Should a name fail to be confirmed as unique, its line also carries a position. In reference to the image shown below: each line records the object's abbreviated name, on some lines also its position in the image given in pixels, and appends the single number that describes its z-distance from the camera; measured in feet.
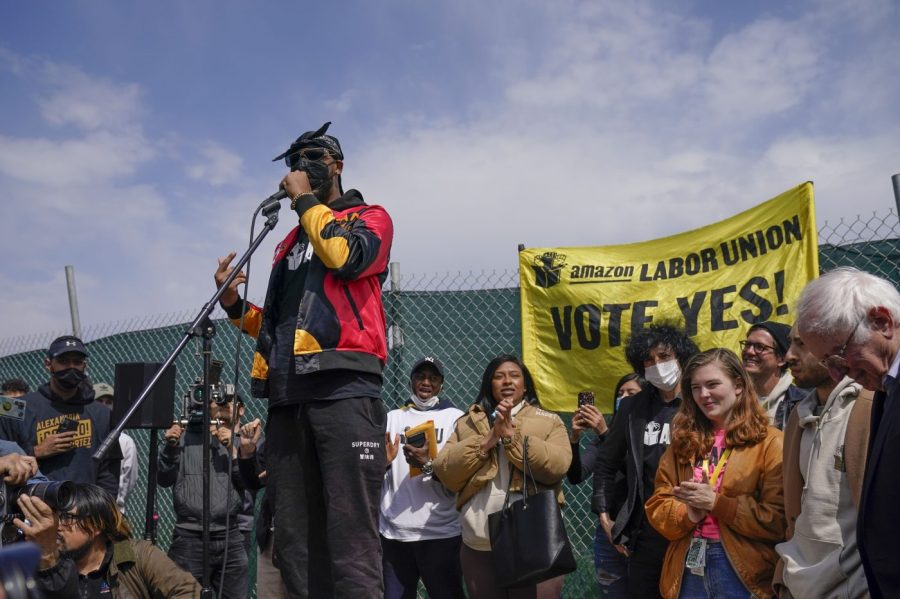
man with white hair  6.17
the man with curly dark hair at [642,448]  13.78
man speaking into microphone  9.46
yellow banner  16.69
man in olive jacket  11.41
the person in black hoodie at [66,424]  18.17
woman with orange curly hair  11.09
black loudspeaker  16.71
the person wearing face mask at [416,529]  16.78
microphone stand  9.91
